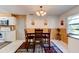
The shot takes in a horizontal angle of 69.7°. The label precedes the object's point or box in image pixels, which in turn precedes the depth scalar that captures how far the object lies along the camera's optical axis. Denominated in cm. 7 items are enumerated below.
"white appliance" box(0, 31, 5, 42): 380
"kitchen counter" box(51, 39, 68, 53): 242
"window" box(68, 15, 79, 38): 218
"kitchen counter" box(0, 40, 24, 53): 233
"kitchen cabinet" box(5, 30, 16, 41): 388
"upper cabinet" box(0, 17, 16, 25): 388
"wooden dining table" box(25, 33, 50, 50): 271
